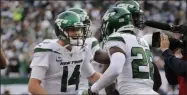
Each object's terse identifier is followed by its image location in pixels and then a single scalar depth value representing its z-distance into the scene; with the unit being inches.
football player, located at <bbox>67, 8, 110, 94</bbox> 473.7
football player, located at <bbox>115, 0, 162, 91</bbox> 452.1
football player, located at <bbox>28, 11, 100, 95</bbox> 454.9
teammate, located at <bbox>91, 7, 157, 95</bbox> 404.8
